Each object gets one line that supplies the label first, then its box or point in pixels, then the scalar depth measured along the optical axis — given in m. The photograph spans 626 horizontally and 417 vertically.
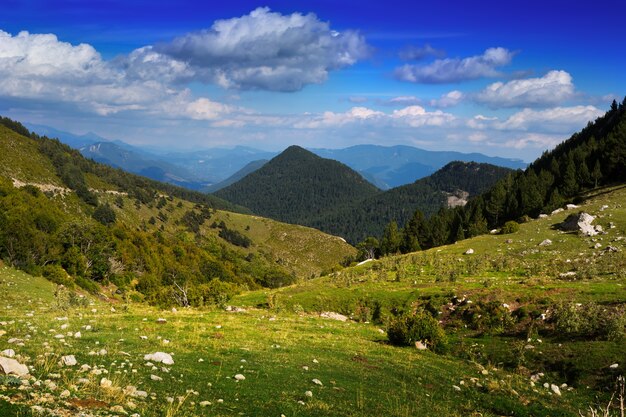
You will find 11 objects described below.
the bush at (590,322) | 19.98
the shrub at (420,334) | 21.75
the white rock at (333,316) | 32.60
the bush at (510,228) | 60.92
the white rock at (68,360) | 9.66
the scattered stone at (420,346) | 21.48
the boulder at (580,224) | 50.62
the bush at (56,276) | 47.06
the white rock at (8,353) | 9.45
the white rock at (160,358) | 11.96
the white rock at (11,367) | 8.01
